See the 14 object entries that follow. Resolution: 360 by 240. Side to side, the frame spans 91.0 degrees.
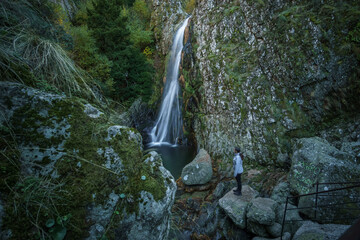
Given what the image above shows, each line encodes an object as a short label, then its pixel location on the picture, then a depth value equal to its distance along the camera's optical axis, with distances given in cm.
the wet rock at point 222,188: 668
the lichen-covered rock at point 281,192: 529
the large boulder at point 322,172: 424
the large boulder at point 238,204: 491
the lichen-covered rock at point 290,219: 432
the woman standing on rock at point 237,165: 539
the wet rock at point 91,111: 231
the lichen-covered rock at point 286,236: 408
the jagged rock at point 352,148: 466
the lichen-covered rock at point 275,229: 438
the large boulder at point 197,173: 751
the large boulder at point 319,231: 305
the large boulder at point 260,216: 444
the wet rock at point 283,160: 646
